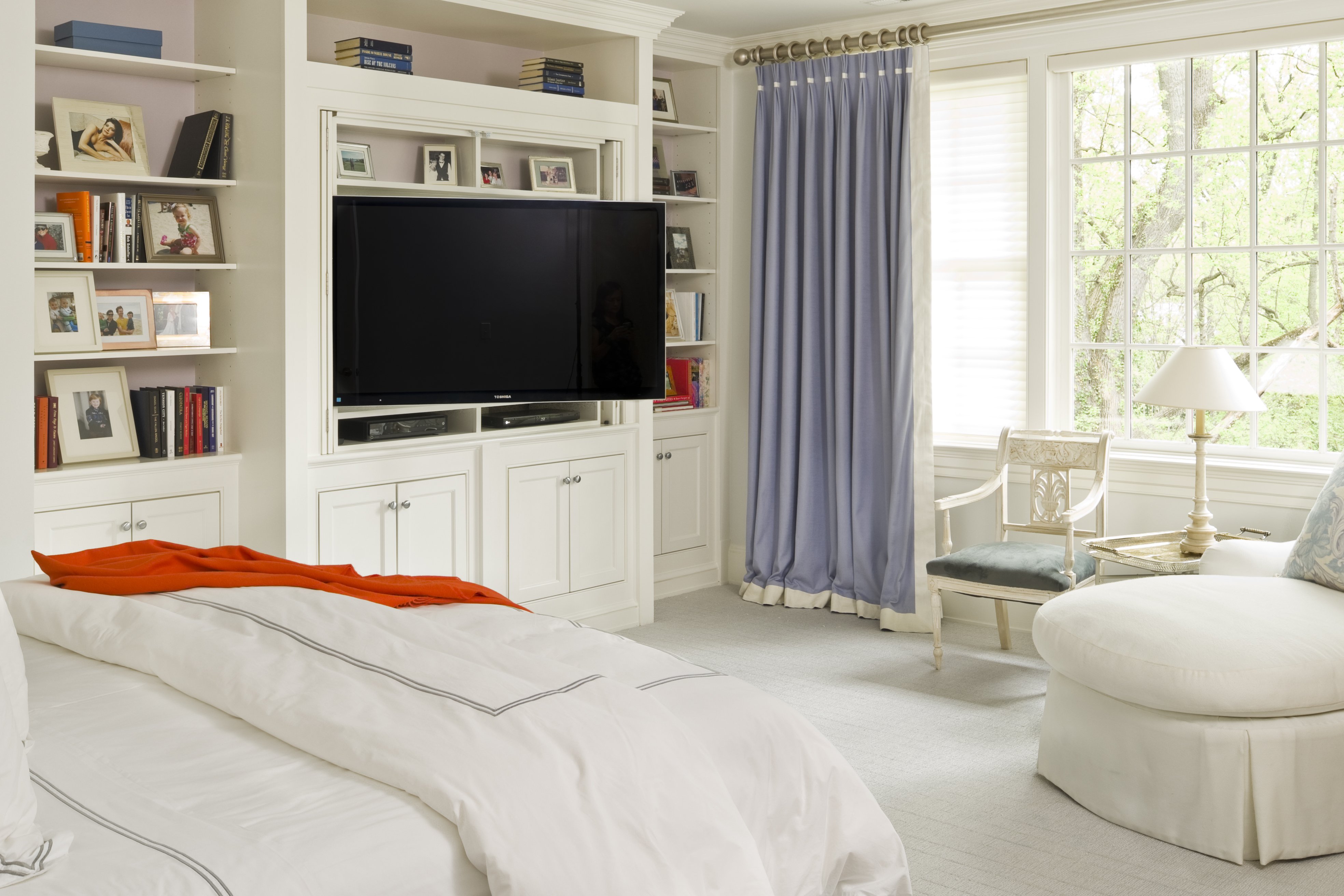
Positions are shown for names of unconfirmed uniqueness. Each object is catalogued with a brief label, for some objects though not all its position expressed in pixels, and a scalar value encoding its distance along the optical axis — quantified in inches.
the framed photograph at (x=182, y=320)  145.8
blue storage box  133.4
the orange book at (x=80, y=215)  135.3
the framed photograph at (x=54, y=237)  132.6
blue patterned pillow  118.9
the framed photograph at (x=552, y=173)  177.2
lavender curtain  188.1
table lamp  143.8
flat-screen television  153.0
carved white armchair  154.4
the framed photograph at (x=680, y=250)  207.8
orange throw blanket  91.9
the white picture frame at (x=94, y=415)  136.3
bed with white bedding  54.9
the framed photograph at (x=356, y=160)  155.4
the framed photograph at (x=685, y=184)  211.9
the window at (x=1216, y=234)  159.8
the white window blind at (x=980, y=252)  184.9
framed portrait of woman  135.9
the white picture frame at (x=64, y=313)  132.8
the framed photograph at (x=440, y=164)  165.8
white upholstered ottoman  104.2
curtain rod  170.7
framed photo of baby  142.0
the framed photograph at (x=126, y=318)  139.5
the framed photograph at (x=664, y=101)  205.5
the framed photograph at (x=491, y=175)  173.3
